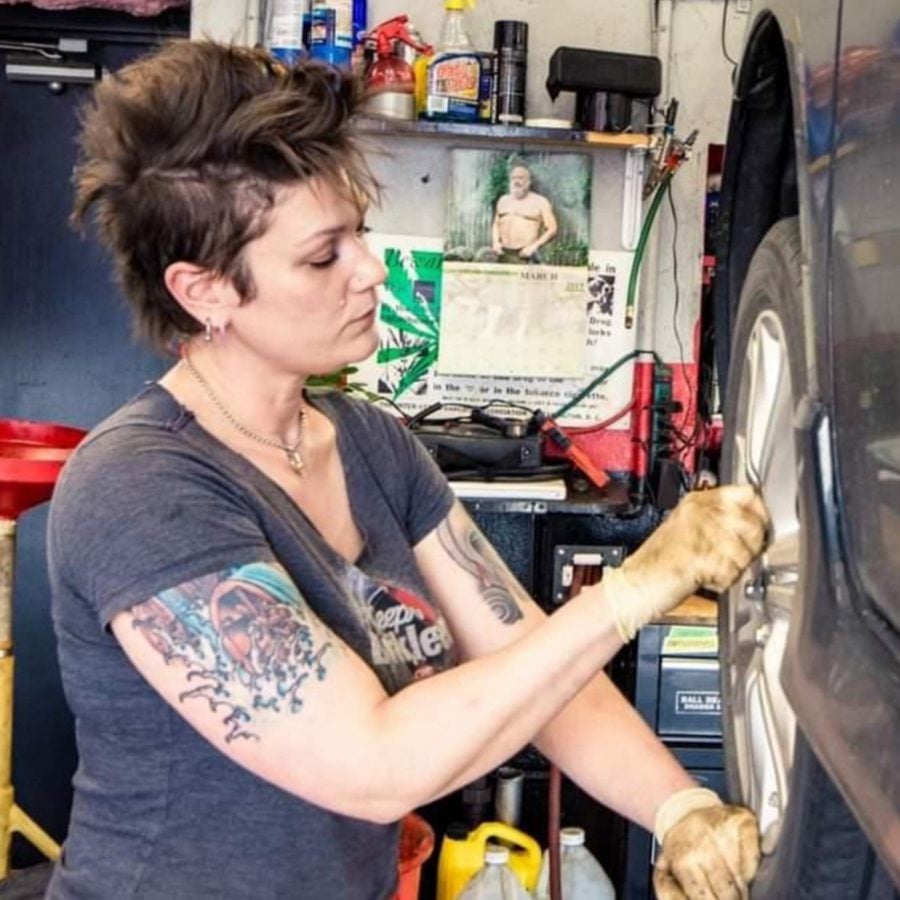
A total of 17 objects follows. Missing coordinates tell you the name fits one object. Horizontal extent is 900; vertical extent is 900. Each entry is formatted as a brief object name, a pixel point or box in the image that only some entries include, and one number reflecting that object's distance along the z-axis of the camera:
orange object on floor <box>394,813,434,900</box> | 2.19
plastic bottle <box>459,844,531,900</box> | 2.57
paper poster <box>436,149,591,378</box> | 2.95
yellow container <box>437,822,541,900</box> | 2.70
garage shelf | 2.70
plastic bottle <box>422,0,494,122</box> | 2.72
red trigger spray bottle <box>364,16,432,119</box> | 2.69
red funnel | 2.08
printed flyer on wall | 2.99
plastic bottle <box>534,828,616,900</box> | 2.70
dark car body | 0.75
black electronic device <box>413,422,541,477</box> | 2.69
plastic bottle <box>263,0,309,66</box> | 2.74
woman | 1.10
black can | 2.74
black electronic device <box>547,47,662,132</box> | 2.68
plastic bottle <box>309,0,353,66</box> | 2.73
